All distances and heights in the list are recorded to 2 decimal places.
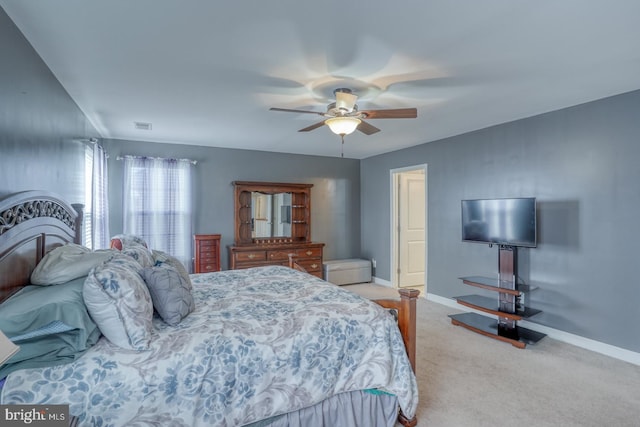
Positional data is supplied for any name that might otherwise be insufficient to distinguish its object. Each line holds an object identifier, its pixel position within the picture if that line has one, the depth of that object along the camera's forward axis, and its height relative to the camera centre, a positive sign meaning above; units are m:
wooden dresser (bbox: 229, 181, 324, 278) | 5.24 -0.18
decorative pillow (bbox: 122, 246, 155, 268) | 2.35 -0.29
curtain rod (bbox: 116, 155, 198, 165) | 4.68 +0.84
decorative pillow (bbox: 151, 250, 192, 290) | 2.46 -0.35
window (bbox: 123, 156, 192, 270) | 4.72 +0.19
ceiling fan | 2.68 +0.85
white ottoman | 5.82 -0.99
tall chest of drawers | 4.91 -0.55
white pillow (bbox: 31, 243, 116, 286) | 1.73 -0.27
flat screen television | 3.42 -0.06
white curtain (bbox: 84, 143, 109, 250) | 3.48 +0.17
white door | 5.90 -0.22
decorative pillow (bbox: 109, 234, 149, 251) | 3.10 -0.25
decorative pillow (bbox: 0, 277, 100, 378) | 1.37 -0.48
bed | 1.44 -0.73
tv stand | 3.44 -1.00
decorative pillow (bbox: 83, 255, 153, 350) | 1.57 -0.44
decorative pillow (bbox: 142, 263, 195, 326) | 1.89 -0.46
